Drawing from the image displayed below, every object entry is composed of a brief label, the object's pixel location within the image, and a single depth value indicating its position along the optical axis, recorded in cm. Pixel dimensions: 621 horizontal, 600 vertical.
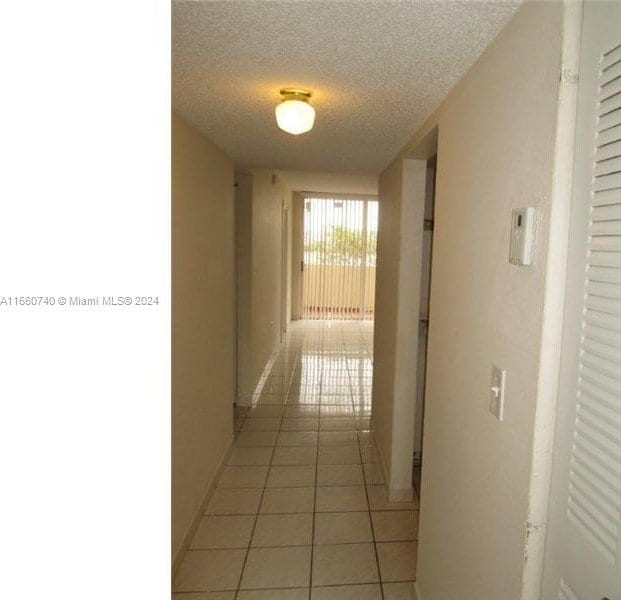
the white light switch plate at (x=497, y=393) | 107
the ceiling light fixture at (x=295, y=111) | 159
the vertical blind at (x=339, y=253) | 833
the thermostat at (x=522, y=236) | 93
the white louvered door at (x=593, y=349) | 72
